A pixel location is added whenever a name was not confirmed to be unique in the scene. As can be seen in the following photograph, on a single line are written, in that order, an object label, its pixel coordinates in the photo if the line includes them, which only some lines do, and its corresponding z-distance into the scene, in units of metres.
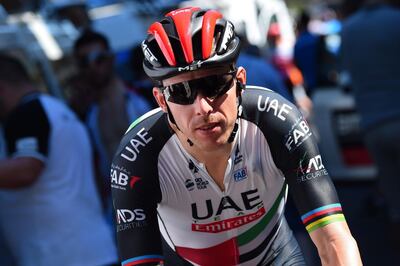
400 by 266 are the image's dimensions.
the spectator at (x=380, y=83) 11.73
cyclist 5.36
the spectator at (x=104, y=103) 10.35
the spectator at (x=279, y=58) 24.21
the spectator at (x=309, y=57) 18.73
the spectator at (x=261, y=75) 10.93
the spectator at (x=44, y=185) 8.41
